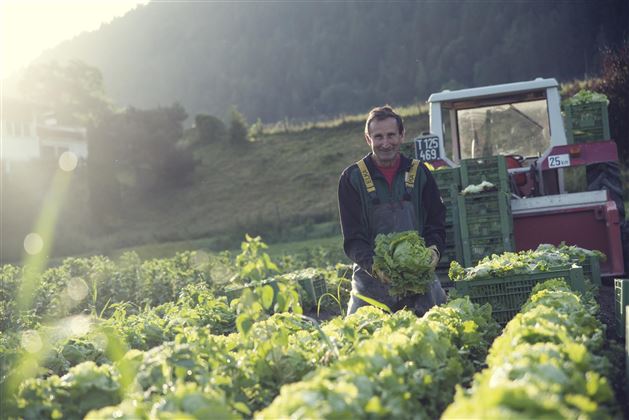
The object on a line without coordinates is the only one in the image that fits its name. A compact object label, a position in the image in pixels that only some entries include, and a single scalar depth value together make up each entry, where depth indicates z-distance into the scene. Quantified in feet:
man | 21.88
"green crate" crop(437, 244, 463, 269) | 31.50
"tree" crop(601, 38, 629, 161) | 88.94
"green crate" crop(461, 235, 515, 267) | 30.89
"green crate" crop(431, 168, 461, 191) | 32.71
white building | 160.66
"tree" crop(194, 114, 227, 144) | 181.16
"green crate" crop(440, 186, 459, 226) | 31.30
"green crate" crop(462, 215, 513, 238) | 30.96
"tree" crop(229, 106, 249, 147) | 170.41
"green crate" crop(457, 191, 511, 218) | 30.83
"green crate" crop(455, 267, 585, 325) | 22.44
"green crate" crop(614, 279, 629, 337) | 19.24
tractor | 32.48
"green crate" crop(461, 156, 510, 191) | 31.76
